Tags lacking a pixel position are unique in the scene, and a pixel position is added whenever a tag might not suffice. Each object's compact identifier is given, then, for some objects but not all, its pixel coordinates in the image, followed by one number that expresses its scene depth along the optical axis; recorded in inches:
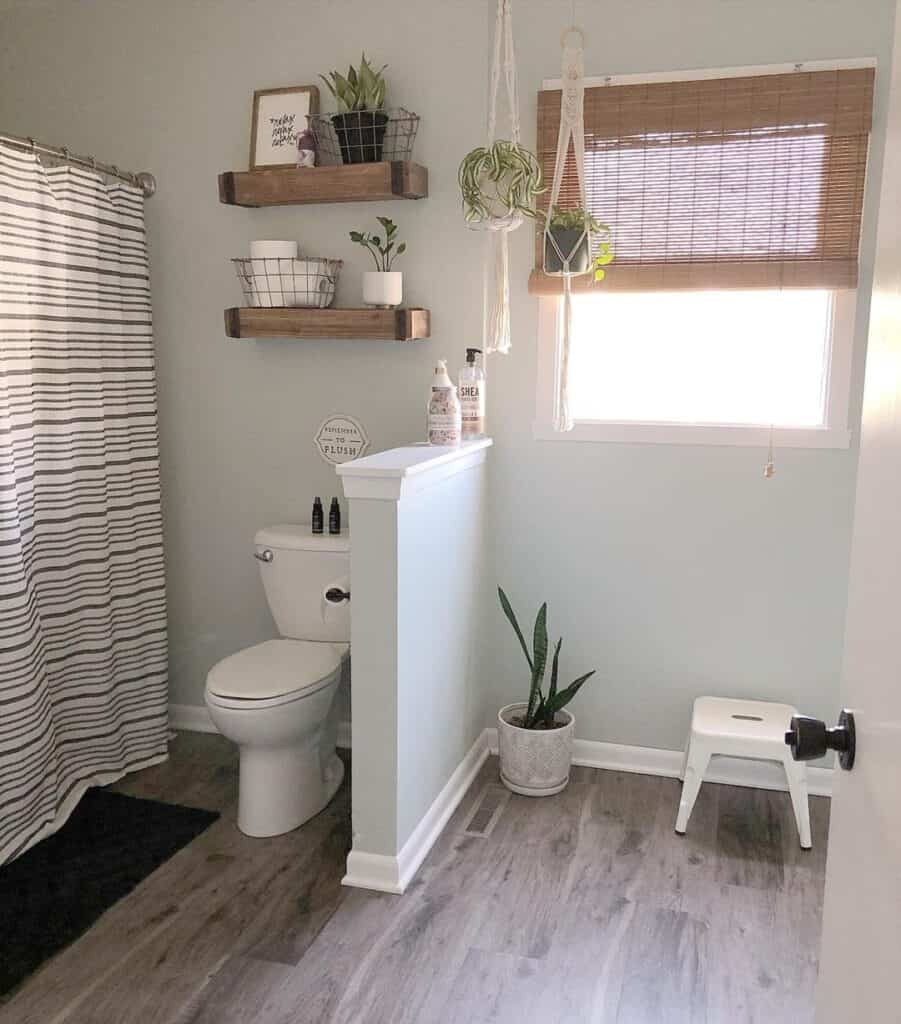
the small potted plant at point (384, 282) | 112.5
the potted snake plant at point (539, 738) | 112.9
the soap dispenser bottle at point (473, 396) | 113.0
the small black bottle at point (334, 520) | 119.6
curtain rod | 99.5
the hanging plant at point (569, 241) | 103.7
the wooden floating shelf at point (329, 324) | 112.0
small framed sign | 116.2
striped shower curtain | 99.3
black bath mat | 85.7
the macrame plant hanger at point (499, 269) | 100.5
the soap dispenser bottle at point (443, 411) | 106.0
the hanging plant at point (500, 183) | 101.9
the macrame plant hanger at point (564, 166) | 93.6
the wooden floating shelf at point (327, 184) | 110.3
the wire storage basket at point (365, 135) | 111.4
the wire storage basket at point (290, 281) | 114.8
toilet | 101.3
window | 104.0
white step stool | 103.3
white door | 35.6
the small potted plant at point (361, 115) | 110.8
